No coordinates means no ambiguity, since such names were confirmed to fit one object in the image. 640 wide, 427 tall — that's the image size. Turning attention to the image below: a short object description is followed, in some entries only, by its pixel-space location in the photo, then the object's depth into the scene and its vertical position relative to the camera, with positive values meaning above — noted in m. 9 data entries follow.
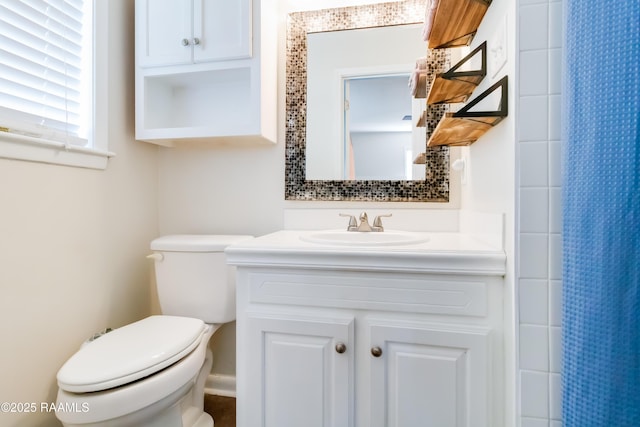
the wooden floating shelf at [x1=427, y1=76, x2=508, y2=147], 0.82 +0.25
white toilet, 0.88 -0.45
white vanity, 0.87 -0.36
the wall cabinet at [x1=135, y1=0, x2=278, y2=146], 1.34 +0.65
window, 1.03 +0.47
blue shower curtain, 0.54 +0.00
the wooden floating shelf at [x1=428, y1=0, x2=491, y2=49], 0.94 +0.61
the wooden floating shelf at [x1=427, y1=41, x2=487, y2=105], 0.95 +0.40
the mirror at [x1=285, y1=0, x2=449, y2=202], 1.42 +0.41
